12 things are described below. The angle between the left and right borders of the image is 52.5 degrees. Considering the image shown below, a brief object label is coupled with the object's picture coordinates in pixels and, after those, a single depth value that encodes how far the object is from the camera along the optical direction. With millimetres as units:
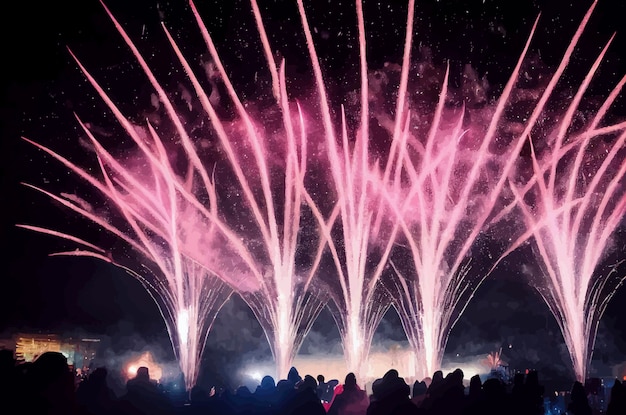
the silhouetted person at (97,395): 7379
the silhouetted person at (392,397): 5750
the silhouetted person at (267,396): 7750
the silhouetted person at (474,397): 6445
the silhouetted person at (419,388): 10406
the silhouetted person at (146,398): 7477
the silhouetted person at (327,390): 15064
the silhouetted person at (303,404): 6371
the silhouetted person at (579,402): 8508
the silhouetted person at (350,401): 8062
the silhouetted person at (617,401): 6973
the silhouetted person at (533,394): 7263
